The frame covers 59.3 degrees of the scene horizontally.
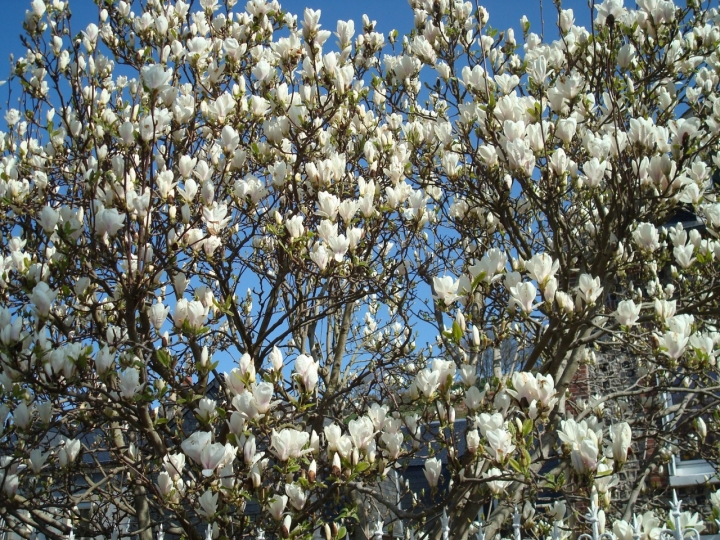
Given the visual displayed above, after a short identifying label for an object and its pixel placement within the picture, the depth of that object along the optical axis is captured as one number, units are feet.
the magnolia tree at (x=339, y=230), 8.89
